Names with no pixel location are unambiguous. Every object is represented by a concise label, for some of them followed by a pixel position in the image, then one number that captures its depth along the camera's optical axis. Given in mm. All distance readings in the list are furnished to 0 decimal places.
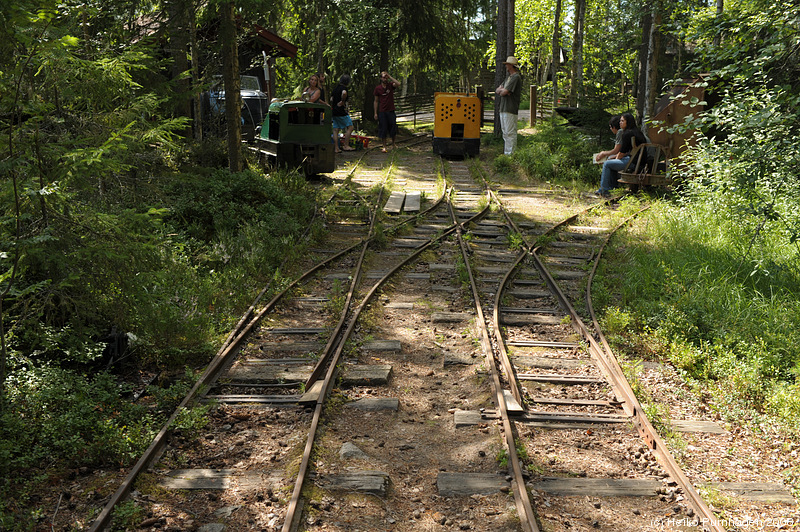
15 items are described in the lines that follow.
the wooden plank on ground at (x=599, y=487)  4387
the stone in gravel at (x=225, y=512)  4152
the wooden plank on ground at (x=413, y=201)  13062
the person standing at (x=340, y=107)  18508
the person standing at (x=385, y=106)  19453
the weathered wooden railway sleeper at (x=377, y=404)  5598
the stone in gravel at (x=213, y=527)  4004
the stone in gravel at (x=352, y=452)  4820
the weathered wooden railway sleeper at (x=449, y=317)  7582
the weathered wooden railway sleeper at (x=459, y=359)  6469
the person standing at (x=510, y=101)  18156
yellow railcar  19141
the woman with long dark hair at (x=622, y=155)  14164
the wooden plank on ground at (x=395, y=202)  12938
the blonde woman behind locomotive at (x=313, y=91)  16297
